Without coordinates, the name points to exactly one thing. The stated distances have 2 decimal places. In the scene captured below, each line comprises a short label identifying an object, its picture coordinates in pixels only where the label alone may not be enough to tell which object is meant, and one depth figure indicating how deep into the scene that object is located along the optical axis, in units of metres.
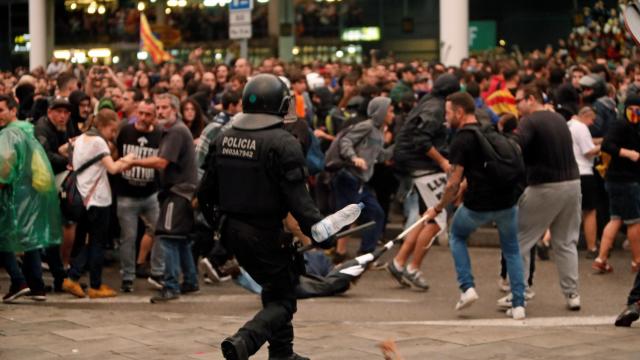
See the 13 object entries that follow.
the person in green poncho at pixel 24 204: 10.73
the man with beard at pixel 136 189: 11.70
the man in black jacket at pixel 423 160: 11.63
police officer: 7.23
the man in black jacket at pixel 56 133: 11.70
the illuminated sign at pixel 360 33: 39.19
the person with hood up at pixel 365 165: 12.73
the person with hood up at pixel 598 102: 13.83
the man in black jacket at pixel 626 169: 12.09
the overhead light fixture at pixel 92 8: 45.38
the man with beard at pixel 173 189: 11.16
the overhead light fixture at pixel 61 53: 44.11
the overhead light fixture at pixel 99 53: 44.25
